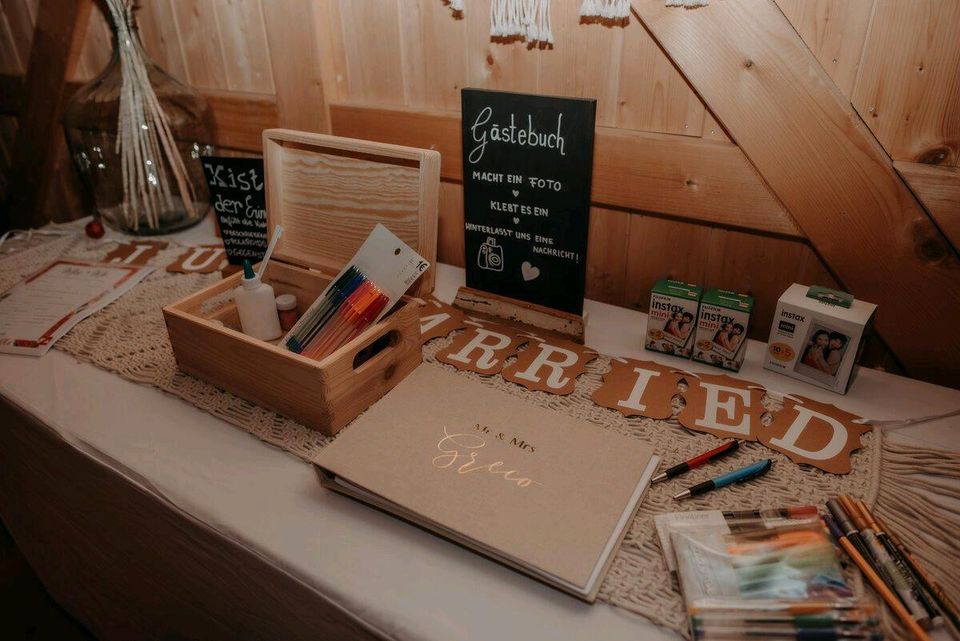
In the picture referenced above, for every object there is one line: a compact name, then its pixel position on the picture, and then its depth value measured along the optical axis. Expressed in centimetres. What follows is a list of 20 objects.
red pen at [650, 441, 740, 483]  77
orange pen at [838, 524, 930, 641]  58
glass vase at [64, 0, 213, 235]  139
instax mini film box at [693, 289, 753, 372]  94
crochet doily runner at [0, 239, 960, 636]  66
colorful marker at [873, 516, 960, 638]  59
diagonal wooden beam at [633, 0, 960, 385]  89
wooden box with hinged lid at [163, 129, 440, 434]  86
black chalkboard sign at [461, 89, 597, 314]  96
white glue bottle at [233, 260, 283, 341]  98
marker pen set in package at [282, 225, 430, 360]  92
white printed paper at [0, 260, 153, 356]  111
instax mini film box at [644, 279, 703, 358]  98
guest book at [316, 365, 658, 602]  66
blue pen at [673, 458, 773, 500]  75
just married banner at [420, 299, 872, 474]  84
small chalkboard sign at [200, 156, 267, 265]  122
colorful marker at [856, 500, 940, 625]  59
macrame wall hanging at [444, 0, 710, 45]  100
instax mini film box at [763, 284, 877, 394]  88
